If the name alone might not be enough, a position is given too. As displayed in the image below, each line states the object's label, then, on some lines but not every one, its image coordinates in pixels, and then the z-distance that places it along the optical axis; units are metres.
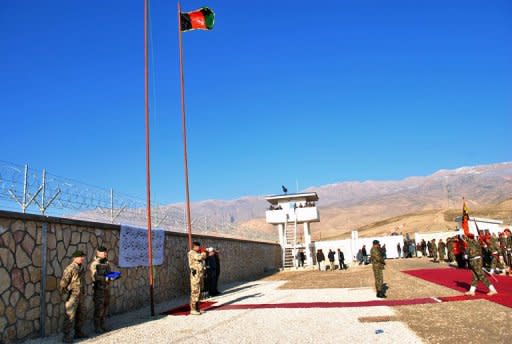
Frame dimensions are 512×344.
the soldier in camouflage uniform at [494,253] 17.42
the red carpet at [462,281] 10.53
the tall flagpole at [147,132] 10.83
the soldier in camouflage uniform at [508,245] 17.10
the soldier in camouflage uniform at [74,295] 7.35
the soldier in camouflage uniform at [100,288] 8.29
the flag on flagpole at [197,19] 14.01
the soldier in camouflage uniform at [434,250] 30.32
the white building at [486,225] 31.45
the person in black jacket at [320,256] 30.19
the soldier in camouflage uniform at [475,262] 10.84
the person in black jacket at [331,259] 30.21
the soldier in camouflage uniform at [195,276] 10.21
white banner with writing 11.34
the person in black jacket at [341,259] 29.95
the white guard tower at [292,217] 37.53
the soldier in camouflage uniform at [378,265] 11.85
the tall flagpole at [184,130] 13.15
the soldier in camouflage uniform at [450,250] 26.58
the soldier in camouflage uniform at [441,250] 29.44
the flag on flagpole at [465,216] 18.00
